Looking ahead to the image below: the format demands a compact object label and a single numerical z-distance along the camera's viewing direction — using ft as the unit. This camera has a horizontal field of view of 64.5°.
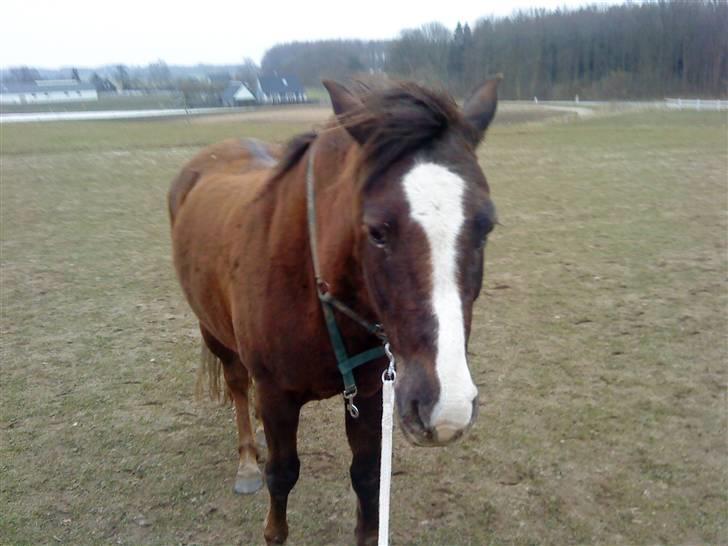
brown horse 4.80
